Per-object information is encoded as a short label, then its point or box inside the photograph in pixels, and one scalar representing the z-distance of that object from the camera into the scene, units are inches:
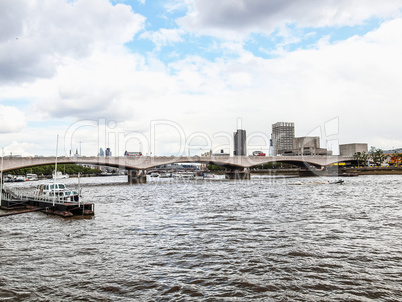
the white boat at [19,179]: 5497.0
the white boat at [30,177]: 5805.1
